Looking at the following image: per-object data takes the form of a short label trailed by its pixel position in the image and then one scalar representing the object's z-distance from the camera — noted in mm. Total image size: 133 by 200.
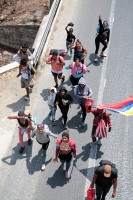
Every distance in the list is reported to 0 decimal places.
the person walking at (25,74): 17976
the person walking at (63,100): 15711
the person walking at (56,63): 17922
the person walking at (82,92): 16286
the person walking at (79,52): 18431
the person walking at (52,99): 16441
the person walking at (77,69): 17556
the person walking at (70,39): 21181
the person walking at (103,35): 20040
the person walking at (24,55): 17613
